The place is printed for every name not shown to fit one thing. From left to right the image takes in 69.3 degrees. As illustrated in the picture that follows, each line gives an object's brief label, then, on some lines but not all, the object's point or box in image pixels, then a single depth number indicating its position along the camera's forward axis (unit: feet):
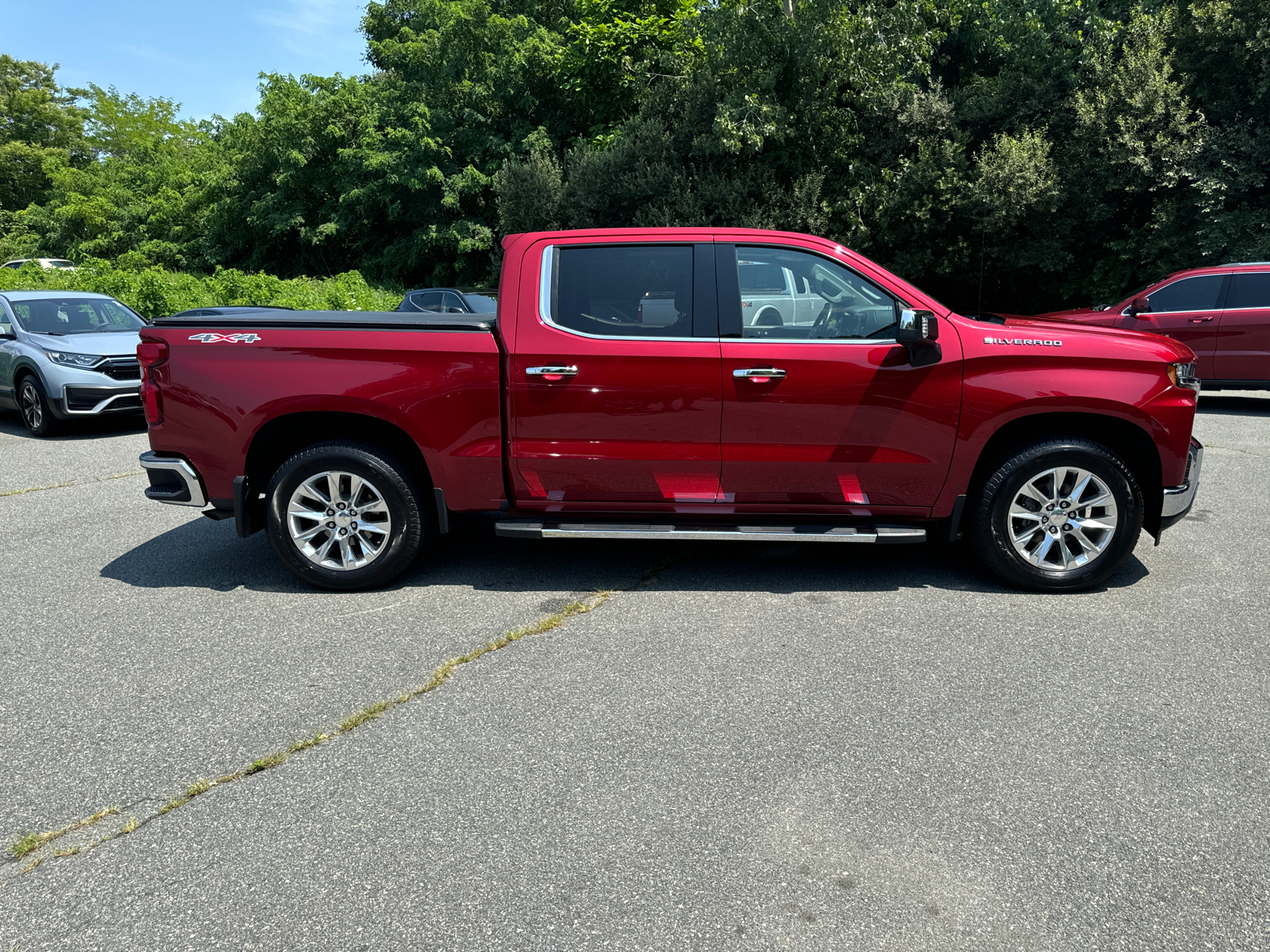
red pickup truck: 15.66
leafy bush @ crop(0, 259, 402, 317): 58.03
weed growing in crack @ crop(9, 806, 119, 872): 9.04
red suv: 36.68
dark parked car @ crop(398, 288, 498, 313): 43.62
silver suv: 33.53
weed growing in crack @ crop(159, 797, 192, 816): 9.70
